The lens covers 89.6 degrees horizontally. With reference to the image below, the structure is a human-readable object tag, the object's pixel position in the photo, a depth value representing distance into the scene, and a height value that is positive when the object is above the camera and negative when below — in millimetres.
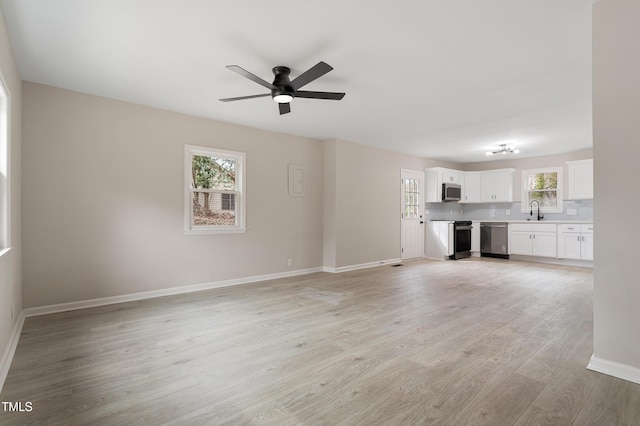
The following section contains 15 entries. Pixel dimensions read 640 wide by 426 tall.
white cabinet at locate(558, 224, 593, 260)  6730 -714
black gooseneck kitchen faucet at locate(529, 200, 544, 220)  7949 -103
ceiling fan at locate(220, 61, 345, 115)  3045 +1159
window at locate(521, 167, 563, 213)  7695 +458
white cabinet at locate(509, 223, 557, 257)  7257 -727
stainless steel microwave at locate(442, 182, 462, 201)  8250 +435
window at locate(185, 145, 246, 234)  4711 +277
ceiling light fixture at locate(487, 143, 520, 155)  6781 +1244
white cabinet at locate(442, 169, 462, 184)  8305 +856
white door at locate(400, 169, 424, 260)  7683 -160
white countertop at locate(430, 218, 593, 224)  7016 -313
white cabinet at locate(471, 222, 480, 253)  8508 -768
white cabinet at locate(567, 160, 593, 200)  7095 +635
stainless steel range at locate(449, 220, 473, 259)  7939 -780
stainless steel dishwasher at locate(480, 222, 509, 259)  8000 -795
